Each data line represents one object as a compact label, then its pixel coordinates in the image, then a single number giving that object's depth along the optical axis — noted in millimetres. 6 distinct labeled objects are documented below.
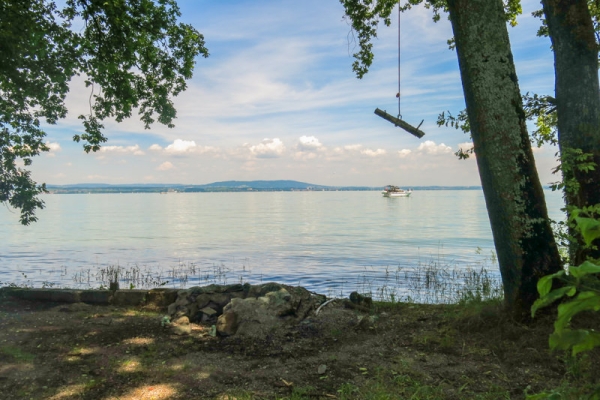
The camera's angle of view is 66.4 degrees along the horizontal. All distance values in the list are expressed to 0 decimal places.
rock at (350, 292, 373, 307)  7617
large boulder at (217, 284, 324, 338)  6250
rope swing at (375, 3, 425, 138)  7462
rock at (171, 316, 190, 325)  6625
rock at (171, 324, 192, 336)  6277
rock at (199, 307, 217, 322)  7078
